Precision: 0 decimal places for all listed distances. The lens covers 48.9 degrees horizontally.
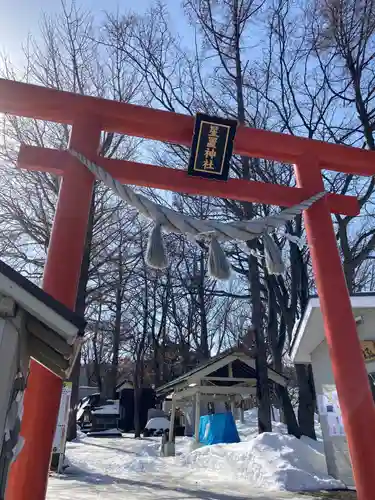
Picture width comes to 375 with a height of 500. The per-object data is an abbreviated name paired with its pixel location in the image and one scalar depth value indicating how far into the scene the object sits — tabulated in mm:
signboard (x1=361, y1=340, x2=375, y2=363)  8047
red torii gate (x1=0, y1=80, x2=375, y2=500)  3402
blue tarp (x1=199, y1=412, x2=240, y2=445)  14242
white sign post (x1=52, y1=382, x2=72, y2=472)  9352
